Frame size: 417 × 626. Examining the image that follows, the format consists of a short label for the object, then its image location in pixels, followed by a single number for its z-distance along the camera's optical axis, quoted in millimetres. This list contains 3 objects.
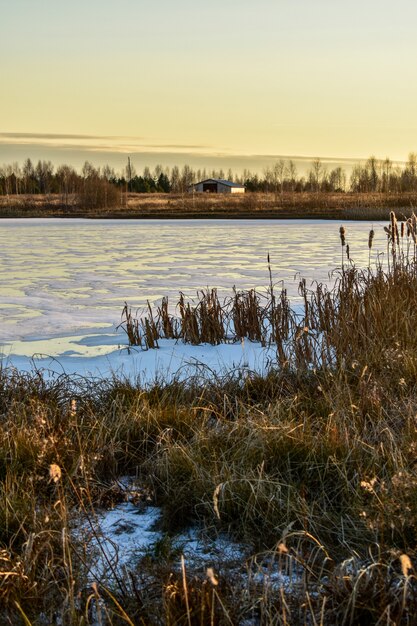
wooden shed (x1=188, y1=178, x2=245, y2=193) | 90125
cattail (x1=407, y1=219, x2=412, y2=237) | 6870
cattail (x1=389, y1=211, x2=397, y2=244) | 6676
